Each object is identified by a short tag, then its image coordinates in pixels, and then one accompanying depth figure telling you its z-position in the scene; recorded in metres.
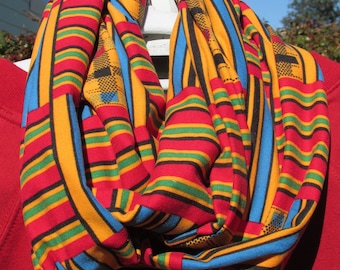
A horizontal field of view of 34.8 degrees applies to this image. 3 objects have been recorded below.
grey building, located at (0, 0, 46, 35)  5.71
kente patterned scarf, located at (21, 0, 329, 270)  0.75
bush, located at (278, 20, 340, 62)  3.21
